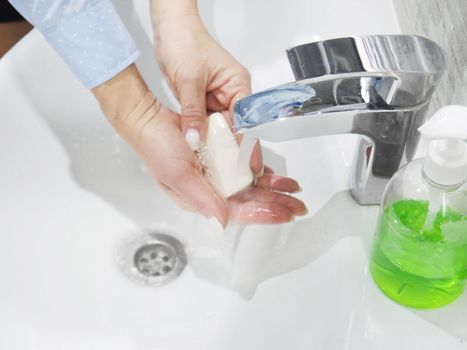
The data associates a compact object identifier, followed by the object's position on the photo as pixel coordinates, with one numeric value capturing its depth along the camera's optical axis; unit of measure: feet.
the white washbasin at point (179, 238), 1.71
